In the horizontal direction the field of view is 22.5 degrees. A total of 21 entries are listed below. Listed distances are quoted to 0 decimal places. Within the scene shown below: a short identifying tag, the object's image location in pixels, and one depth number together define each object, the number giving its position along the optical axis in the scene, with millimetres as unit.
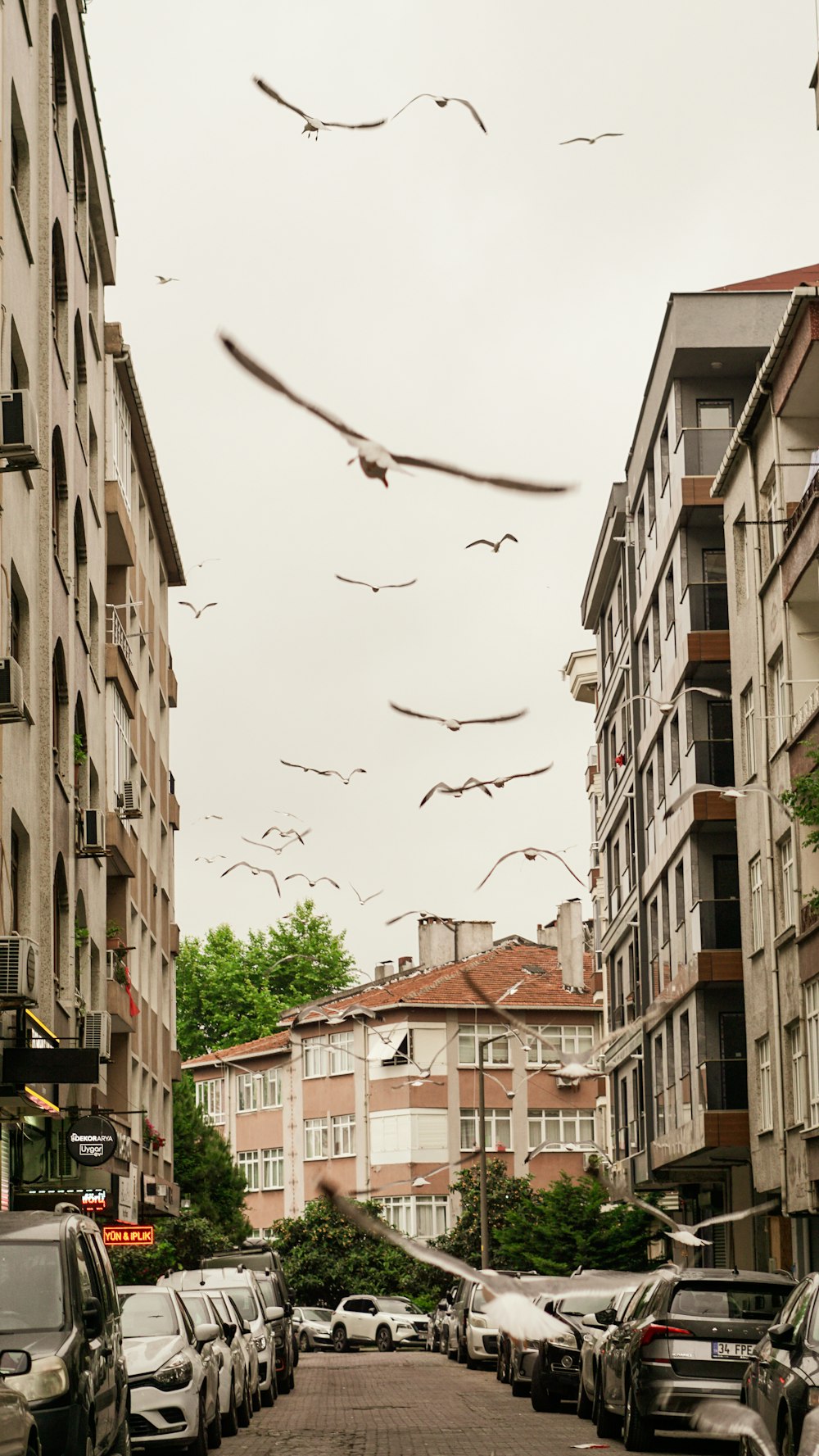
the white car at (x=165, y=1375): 18156
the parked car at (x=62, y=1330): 12008
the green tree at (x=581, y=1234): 43594
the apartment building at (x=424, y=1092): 77250
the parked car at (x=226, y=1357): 22672
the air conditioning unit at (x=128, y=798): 39500
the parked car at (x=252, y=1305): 29641
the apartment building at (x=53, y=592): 23766
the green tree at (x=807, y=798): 23391
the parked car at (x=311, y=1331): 62938
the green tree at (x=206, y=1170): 74062
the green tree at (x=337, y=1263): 69750
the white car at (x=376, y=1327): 61812
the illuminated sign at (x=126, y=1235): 32750
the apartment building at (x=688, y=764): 39344
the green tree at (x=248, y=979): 89438
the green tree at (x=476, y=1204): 65500
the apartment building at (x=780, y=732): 31016
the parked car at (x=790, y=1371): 12273
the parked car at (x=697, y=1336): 17828
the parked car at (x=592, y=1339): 21641
